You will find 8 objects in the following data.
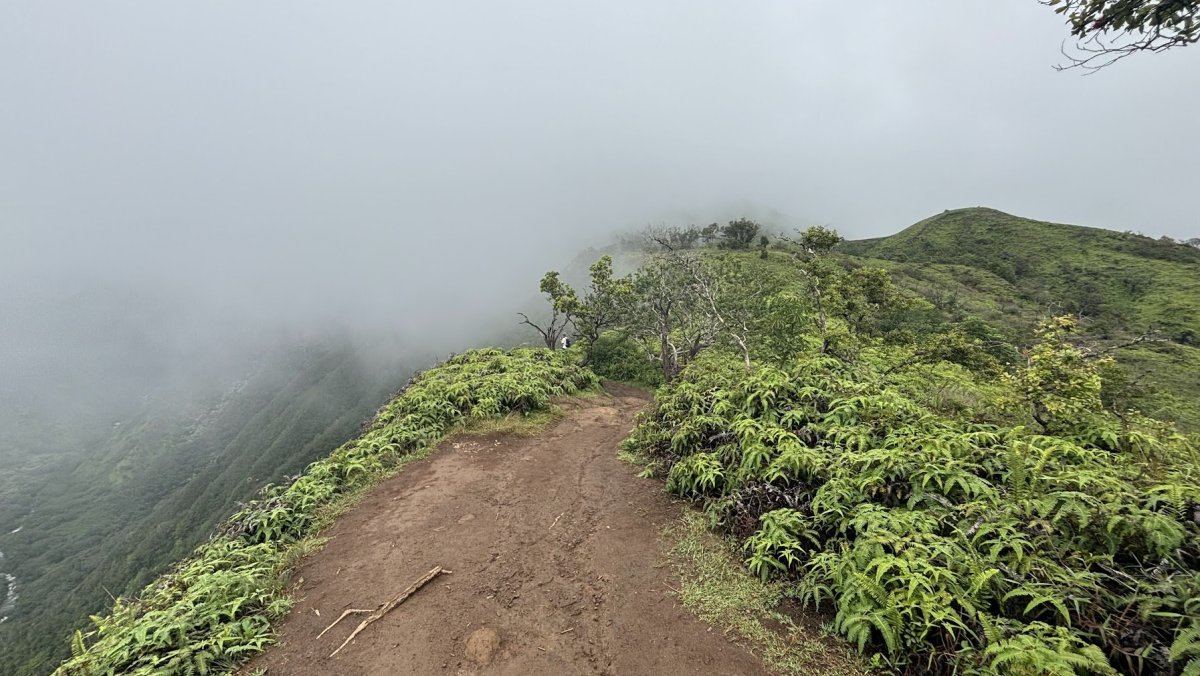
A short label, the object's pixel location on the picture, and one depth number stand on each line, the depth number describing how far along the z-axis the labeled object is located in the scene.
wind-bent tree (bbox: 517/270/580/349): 24.02
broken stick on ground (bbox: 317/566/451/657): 5.83
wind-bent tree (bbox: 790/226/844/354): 14.54
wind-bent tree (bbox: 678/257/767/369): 17.38
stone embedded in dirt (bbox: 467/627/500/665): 5.27
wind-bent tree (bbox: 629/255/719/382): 20.47
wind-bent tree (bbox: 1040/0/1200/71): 3.63
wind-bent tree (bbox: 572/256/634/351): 23.72
